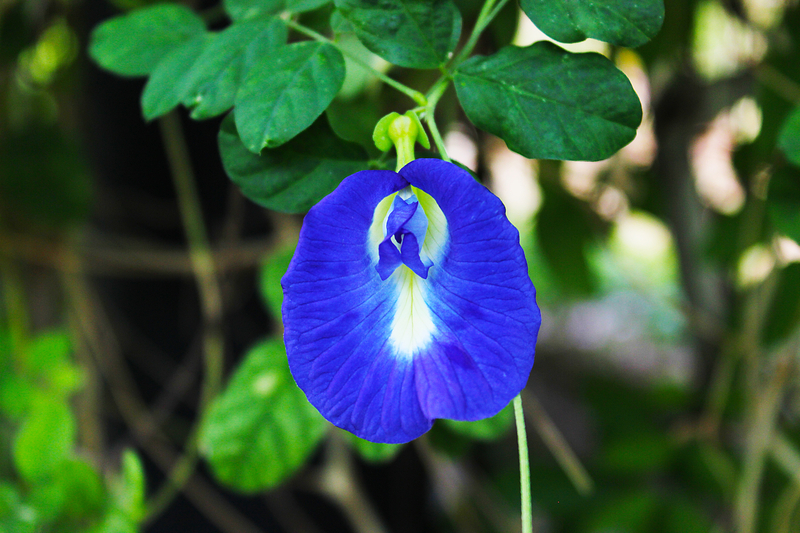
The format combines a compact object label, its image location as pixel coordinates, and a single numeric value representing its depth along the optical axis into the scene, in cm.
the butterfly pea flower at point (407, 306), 29
